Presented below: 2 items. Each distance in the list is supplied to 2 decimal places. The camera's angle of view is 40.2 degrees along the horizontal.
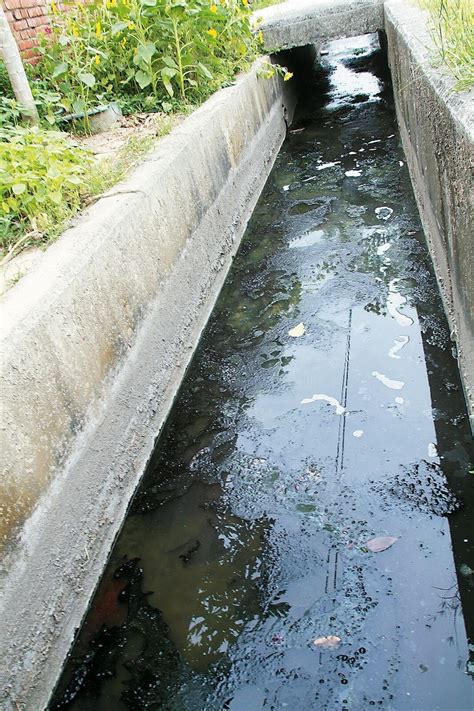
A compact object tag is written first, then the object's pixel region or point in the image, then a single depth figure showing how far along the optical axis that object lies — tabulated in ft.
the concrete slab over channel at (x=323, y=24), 25.31
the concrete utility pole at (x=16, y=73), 13.52
